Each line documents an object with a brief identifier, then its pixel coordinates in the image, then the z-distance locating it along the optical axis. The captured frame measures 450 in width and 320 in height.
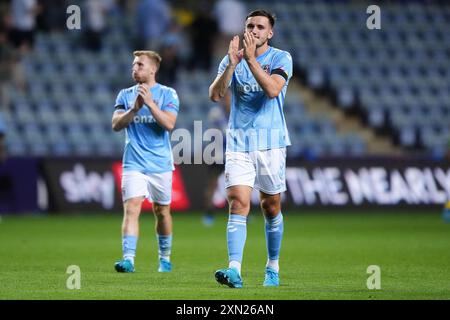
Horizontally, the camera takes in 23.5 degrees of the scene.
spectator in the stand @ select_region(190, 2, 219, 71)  26.77
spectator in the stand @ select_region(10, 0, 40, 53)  24.89
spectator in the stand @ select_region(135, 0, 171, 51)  25.88
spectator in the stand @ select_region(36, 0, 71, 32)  26.03
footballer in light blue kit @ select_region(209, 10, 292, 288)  9.42
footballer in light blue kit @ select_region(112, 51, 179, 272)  11.36
